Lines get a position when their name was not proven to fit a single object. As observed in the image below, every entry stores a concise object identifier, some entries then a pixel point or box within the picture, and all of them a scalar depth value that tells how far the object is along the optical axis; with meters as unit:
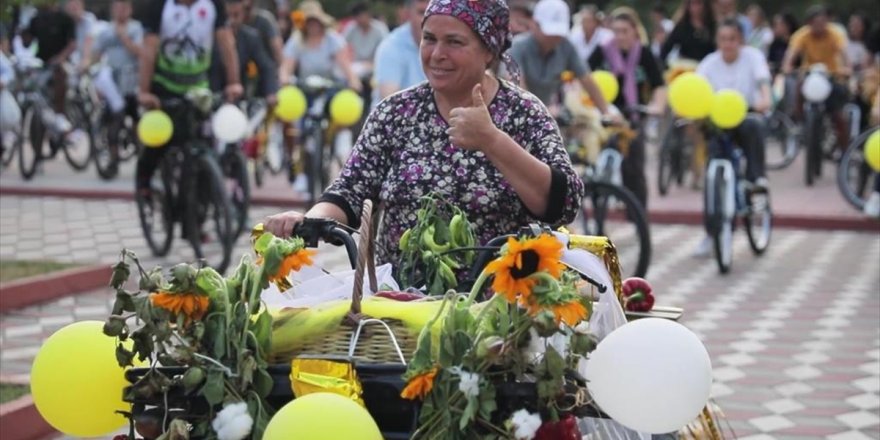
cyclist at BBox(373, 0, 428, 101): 9.99
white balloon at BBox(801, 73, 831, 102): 19.09
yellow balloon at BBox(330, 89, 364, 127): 14.91
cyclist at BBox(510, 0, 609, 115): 11.12
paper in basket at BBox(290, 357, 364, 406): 3.56
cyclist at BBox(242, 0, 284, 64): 17.19
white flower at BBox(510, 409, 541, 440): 3.49
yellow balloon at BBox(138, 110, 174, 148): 10.92
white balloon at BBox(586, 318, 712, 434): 3.56
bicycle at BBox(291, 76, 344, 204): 15.30
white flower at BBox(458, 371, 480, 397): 3.50
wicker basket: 3.74
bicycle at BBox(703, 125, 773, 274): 12.03
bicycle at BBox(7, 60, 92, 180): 18.39
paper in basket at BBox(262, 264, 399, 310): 4.13
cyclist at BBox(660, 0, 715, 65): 17.56
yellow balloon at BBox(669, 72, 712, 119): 11.42
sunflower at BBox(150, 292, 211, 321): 3.63
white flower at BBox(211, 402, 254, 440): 3.54
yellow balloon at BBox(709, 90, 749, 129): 11.93
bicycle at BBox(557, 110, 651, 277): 11.22
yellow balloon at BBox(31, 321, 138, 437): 3.86
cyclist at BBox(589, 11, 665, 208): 14.09
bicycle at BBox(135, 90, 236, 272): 11.06
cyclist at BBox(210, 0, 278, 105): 14.79
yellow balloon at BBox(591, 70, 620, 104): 12.87
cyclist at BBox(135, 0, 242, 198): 11.11
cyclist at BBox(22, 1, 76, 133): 20.30
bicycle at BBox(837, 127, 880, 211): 15.38
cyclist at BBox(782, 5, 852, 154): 19.92
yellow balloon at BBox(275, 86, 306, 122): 15.07
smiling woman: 4.80
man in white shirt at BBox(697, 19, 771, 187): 12.97
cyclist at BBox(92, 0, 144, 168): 17.14
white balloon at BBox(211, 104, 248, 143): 11.34
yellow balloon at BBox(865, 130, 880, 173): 9.48
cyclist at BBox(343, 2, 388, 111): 19.47
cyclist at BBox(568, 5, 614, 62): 17.74
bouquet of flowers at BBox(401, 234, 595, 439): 3.49
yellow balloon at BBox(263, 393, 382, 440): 3.36
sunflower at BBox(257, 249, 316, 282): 3.79
